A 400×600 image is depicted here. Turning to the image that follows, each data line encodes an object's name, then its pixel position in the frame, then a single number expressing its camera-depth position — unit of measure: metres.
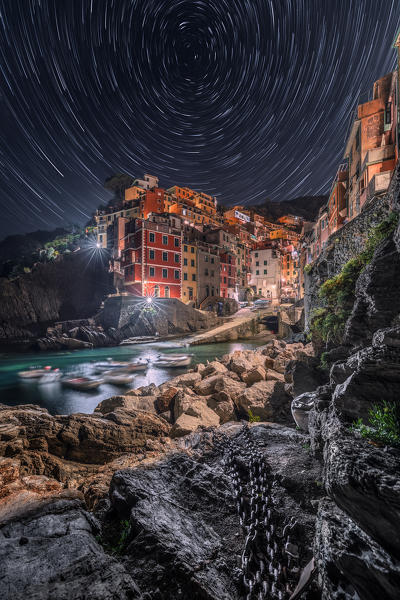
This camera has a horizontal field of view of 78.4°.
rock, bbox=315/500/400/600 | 1.71
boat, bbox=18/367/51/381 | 20.64
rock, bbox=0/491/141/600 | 1.99
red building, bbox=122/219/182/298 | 42.22
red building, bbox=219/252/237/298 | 57.28
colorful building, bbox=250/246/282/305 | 66.29
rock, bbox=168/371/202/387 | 12.39
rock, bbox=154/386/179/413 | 9.87
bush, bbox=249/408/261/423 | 8.11
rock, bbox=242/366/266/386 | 11.39
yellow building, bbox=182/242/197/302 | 48.69
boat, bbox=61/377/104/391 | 18.02
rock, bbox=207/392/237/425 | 8.62
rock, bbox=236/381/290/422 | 8.25
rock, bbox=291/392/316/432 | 5.80
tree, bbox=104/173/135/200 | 81.19
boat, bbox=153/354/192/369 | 24.33
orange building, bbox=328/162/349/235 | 25.62
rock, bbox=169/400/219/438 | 7.09
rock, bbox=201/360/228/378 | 13.67
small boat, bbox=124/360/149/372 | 23.19
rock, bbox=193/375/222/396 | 10.79
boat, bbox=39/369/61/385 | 19.67
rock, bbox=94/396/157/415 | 9.59
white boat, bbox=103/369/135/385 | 19.22
